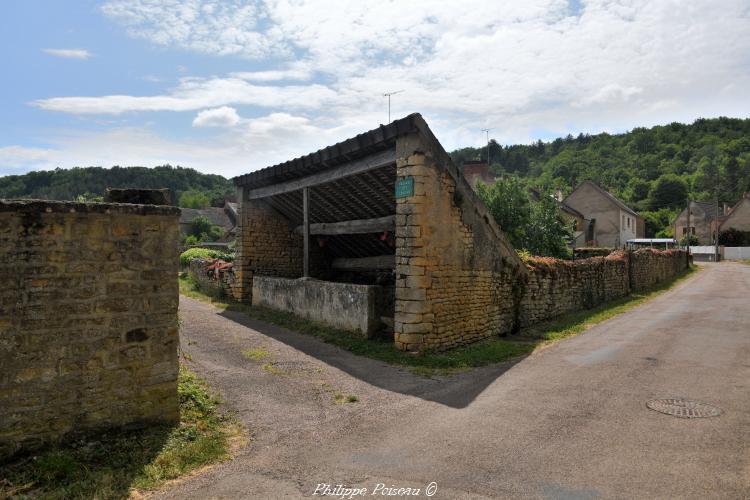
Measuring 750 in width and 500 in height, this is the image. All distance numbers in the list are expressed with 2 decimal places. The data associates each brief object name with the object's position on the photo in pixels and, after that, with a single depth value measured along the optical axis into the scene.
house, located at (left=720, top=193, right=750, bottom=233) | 49.69
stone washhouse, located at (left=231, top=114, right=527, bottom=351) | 8.09
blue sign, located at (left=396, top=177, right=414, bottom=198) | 8.04
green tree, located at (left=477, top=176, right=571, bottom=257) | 20.44
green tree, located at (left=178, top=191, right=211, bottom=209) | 78.31
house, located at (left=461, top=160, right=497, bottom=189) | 40.72
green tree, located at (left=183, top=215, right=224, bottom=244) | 50.88
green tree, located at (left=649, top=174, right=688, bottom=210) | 74.00
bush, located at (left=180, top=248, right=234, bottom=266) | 22.00
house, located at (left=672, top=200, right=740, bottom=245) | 55.28
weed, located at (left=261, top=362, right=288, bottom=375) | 6.95
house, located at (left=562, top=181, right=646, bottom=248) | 45.62
